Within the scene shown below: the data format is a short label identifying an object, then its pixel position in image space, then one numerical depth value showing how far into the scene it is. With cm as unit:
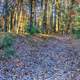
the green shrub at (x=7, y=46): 612
